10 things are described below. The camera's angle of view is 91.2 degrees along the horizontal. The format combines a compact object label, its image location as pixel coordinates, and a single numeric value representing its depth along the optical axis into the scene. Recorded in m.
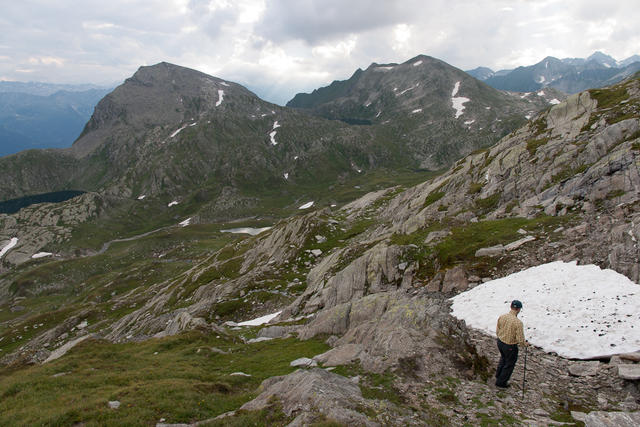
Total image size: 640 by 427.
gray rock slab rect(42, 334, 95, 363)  31.05
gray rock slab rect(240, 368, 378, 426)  12.95
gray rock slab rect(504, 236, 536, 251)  32.19
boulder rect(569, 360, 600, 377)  15.92
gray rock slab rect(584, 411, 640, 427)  11.70
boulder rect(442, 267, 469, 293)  31.05
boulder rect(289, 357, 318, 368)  23.14
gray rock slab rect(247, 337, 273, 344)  38.24
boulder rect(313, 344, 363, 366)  21.31
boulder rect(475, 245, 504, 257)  32.85
